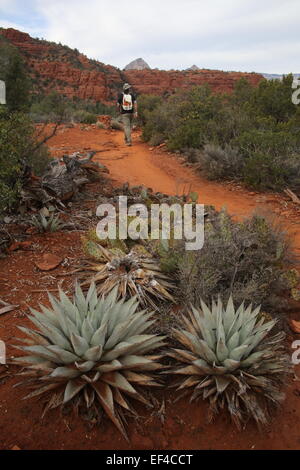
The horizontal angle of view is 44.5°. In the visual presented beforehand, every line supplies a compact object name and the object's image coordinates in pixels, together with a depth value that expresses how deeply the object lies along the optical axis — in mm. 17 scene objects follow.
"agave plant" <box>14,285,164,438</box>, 2258
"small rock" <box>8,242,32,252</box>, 4309
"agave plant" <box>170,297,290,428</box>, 2309
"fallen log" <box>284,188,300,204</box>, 6738
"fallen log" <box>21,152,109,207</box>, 5152
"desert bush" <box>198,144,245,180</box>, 8219
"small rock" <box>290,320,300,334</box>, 3175
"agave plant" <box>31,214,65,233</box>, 4691
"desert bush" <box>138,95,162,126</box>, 16547
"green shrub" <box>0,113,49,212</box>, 4383
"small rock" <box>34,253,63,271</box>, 3988
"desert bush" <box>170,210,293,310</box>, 3230
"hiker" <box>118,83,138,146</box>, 11297
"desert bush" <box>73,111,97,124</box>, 18423
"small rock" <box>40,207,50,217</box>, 5019
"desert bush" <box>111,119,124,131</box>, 17781
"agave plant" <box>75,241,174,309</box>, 3363
